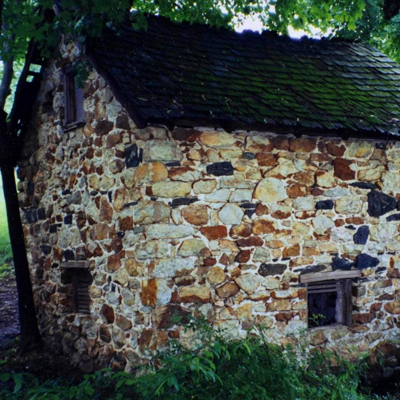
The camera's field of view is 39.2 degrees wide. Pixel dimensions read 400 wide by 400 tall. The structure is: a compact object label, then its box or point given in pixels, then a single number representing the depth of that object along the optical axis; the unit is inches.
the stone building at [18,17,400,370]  270.5
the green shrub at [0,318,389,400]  207.9
